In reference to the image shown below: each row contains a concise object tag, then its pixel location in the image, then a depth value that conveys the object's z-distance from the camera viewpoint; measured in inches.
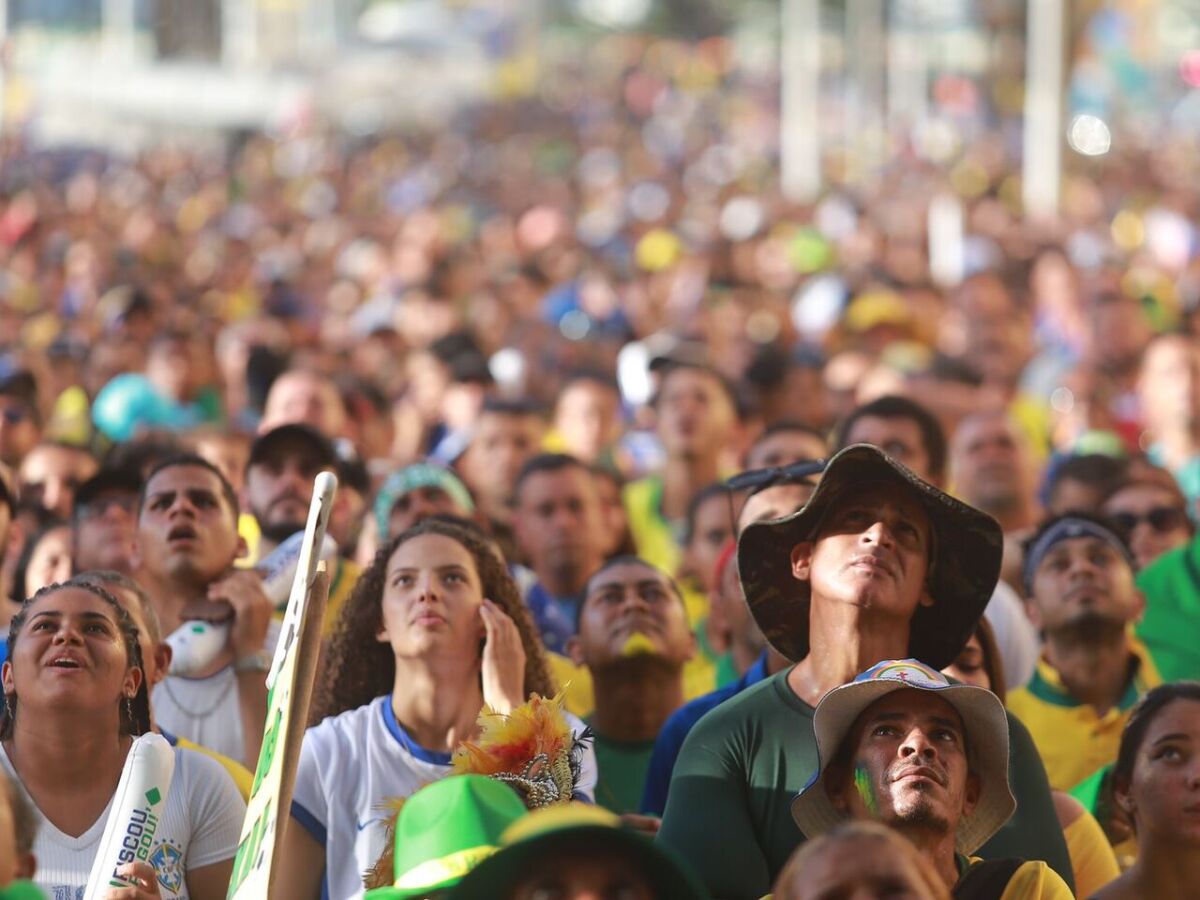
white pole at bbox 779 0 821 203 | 2935.5
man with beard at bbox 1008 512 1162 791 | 529.7
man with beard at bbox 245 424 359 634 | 620.4
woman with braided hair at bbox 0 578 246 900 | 395.9
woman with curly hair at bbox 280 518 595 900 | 421.4
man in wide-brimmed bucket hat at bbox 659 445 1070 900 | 375.6
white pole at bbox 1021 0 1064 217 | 1876.2
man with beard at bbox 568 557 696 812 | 526.3
